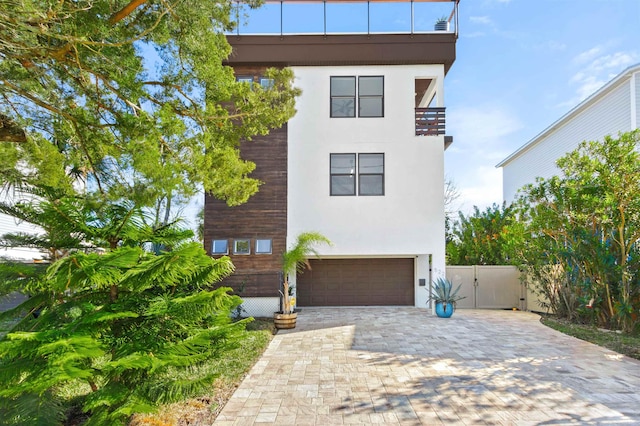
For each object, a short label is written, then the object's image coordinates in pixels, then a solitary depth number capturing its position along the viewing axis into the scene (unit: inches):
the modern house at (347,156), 467.8
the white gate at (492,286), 518.0
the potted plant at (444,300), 424.8
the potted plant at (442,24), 488.1
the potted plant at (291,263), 372.8
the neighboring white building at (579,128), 482.3
